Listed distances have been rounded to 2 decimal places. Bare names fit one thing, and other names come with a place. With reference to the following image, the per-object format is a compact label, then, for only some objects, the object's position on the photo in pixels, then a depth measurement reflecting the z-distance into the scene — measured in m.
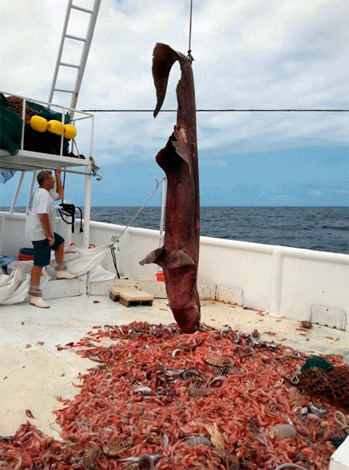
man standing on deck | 6.11
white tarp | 6.43
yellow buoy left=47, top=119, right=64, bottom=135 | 6.56
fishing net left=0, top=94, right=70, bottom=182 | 6.00
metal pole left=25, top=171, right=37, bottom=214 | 8.68
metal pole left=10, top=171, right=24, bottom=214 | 9.01
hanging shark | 2.53
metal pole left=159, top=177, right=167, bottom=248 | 7.24
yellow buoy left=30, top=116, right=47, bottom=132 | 6.38
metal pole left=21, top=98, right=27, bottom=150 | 6.15
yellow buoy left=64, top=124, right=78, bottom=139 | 6.74
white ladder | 7.95
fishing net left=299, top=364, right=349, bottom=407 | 3.24
